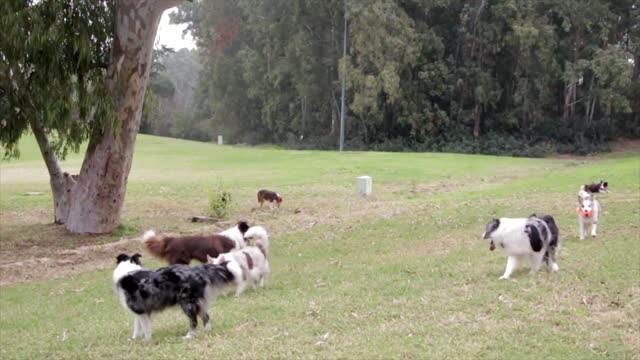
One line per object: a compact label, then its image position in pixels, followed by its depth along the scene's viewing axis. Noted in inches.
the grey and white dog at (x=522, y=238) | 334.6
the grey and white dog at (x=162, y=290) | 274.8
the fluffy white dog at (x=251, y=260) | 337.1
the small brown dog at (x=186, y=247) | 399.9
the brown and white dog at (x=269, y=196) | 792.9
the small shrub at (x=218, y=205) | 750.5
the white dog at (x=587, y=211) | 446.6
